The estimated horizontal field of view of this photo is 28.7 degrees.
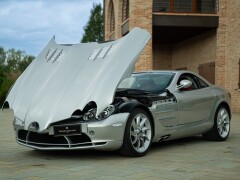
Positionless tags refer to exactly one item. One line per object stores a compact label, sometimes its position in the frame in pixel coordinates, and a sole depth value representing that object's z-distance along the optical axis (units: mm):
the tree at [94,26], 69875
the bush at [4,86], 29594
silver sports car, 6508
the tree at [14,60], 105375
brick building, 18750
